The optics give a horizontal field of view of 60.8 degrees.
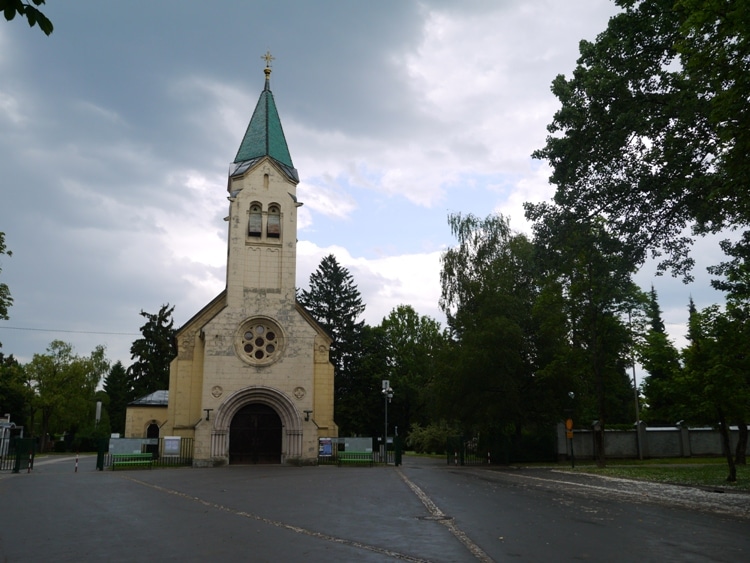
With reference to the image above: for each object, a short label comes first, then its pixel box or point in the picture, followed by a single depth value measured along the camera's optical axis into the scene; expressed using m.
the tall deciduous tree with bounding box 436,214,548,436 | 34.09
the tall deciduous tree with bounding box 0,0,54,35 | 5.04
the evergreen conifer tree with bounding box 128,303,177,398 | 65.06
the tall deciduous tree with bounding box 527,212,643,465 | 19.94
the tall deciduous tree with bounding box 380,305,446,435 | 58.41
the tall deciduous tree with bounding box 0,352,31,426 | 57.38
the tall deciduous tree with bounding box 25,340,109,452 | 61.36
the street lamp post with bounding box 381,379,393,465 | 33.23
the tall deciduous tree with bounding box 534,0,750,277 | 16.17
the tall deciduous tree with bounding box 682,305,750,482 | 20.38
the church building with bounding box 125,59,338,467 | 32.53
